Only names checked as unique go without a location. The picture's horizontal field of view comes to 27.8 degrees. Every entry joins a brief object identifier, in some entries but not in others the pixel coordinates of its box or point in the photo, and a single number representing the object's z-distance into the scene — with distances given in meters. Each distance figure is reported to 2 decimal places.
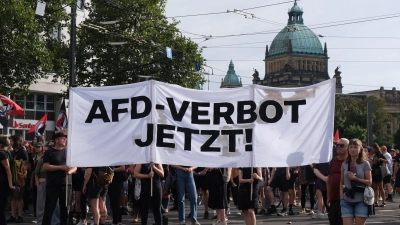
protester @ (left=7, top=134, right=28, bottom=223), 15.82
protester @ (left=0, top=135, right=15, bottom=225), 13.34
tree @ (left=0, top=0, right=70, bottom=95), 28.16
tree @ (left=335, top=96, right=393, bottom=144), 109.49
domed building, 148.50
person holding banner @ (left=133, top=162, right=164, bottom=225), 12.96
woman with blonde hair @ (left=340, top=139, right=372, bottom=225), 10.74
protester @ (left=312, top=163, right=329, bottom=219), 13.27
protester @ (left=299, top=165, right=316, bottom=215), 18.89
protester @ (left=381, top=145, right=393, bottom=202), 23.52
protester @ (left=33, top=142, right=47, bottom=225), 14.46
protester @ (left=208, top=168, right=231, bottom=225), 15.35
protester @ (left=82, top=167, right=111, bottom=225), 14.22
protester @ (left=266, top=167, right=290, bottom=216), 19.42
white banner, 11.63
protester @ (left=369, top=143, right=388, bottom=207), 22.47
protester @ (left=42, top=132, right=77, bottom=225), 12.62
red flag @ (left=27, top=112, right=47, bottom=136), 25.22
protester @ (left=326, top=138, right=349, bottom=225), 11.46
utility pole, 28.81
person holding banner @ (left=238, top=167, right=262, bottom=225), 12.69
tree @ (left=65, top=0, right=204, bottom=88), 46.62
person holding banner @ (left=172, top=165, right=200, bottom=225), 15.75
